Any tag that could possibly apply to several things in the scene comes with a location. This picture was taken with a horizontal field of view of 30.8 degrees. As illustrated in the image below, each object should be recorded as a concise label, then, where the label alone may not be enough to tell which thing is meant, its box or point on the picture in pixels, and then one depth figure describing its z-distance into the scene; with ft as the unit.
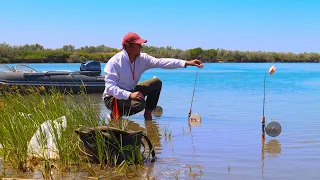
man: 23.40
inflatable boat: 54.65
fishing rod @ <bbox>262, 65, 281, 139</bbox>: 23.63
